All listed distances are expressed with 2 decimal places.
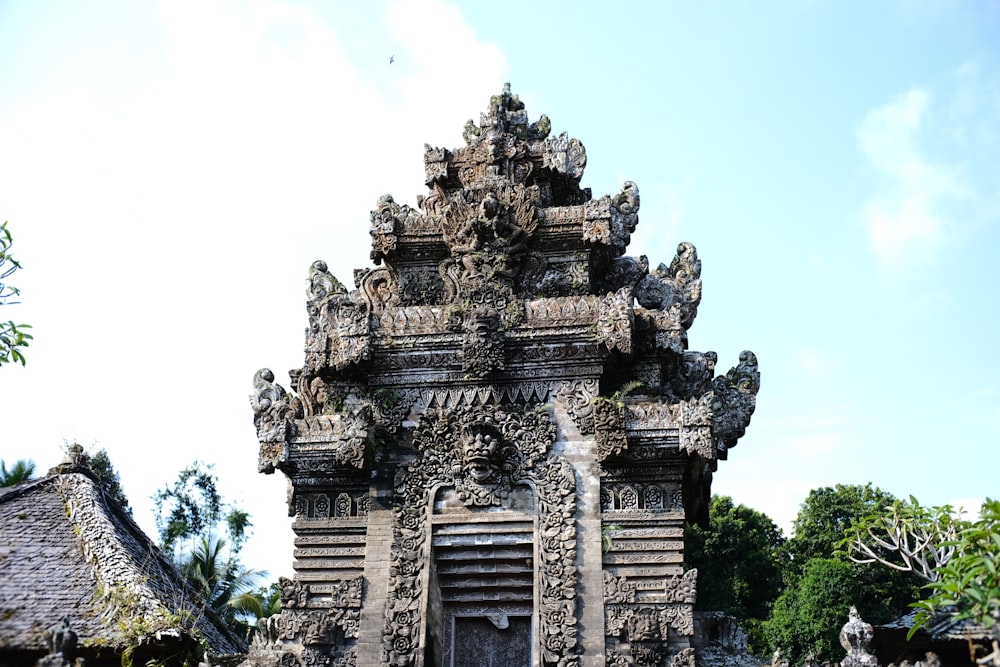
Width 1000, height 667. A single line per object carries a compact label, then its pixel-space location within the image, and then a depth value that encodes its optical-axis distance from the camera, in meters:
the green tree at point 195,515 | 36.97
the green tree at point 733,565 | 35.56
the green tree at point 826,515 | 36.00
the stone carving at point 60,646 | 10.75
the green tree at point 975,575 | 8.83
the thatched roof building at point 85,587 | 12.84
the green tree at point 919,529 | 10.59
